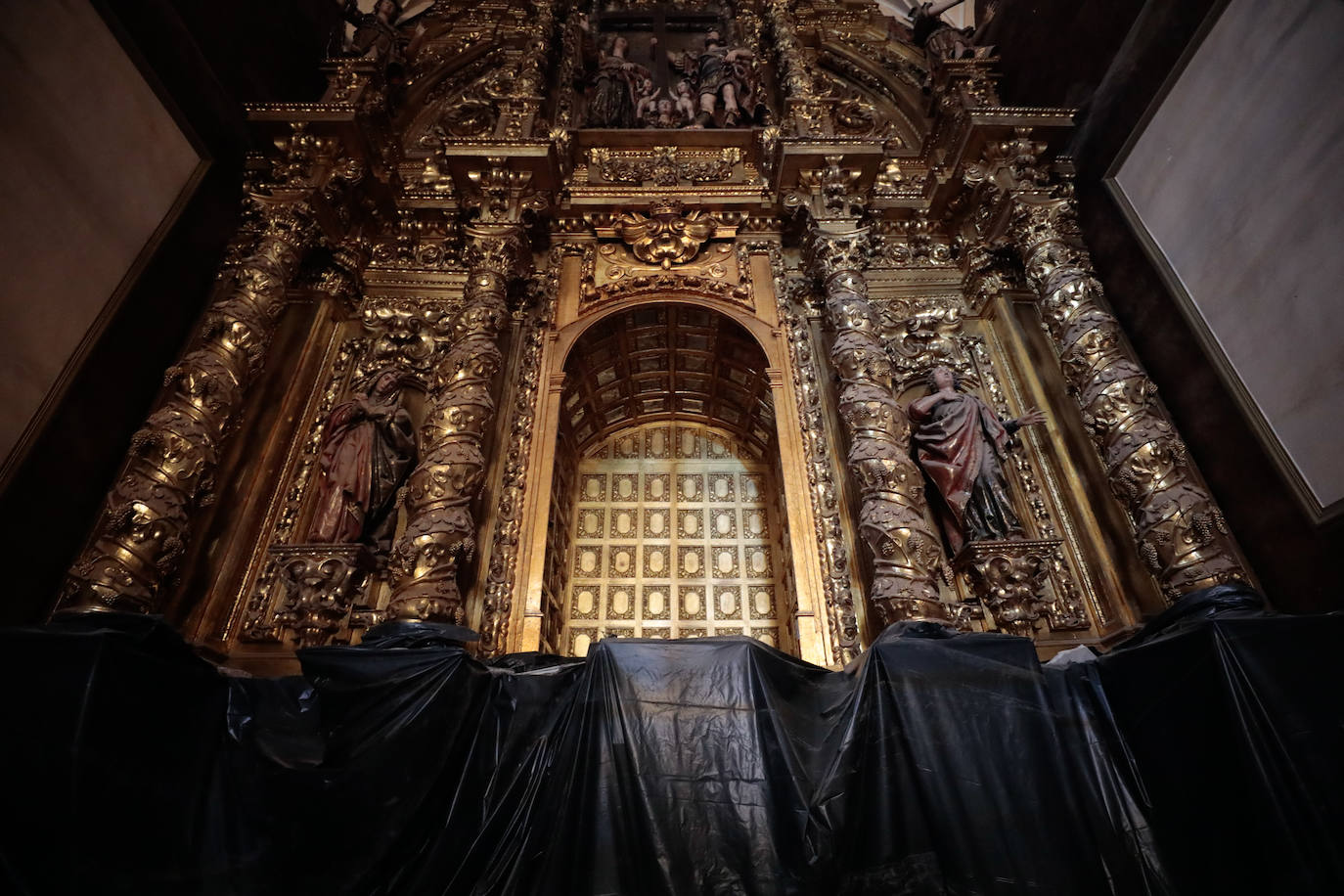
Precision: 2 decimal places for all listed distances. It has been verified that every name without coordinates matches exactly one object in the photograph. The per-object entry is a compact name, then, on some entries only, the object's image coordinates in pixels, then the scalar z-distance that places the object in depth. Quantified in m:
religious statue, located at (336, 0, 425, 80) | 8.27
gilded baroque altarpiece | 5.13
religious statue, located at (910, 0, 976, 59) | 8.30
